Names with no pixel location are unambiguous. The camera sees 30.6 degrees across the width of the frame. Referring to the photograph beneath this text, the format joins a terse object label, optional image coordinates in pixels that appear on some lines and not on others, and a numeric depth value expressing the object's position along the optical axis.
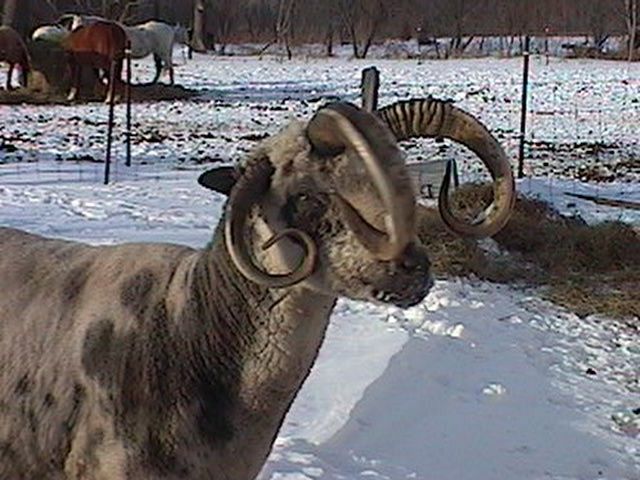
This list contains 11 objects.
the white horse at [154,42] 25.34
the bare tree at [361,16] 44.34
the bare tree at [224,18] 48.03
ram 2.58
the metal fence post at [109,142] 11.49
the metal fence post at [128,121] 12.88
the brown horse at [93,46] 21.56
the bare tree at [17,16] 26.81
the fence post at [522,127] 12.42
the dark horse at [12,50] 22.41
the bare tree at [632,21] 35.41
